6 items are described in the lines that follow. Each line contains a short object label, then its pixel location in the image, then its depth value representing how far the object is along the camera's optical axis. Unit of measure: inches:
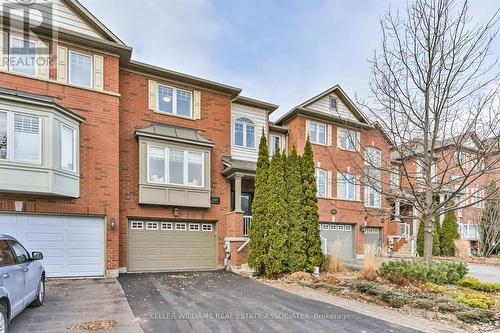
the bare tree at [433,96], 339.3
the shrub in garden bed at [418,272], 344.8
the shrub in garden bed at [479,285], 347.9
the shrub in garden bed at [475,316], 243.1
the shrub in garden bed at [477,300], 266.8
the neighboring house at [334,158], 686.5
